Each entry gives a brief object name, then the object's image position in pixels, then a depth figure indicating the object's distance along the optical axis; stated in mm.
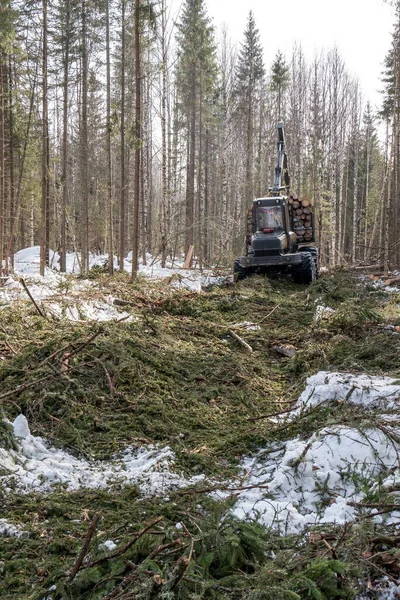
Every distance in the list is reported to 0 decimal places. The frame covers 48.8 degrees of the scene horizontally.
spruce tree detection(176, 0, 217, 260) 23609
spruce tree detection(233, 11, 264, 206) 28500
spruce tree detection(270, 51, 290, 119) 29141
